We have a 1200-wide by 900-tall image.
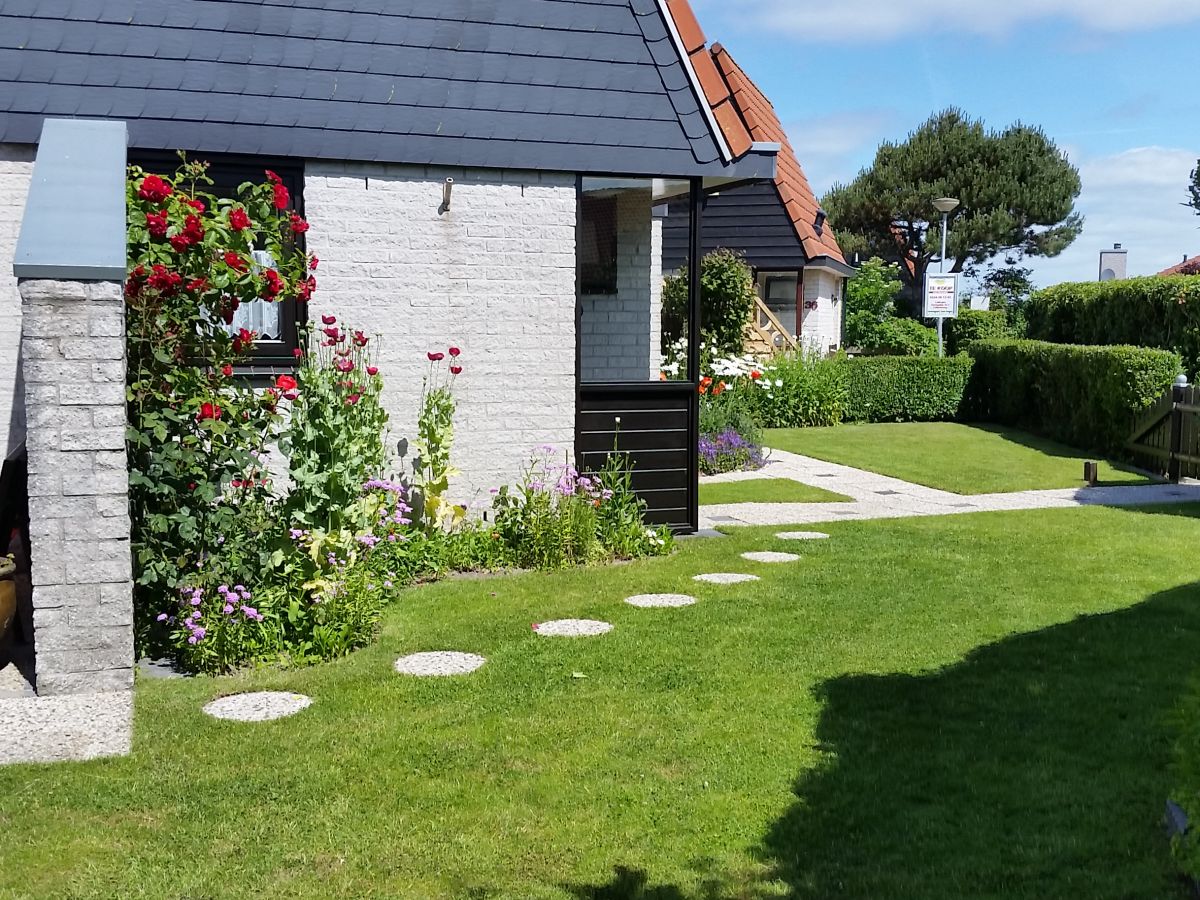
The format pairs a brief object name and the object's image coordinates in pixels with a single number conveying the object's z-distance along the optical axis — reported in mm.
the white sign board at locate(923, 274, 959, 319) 23641
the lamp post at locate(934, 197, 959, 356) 25616
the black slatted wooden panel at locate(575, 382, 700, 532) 9188
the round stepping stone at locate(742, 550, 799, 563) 8695
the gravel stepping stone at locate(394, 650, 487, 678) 5781
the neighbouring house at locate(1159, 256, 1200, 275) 26141
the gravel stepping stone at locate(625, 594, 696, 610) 7174
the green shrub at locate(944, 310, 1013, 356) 25078
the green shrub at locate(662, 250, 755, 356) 19422
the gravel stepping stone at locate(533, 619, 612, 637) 6500
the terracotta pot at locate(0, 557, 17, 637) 5680
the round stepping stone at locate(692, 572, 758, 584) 7884
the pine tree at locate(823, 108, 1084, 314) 44625
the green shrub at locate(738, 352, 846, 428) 19750
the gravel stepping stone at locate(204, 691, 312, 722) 5094
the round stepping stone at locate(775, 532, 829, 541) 9627
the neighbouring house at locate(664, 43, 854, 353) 22938
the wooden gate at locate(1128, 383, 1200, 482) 13750
